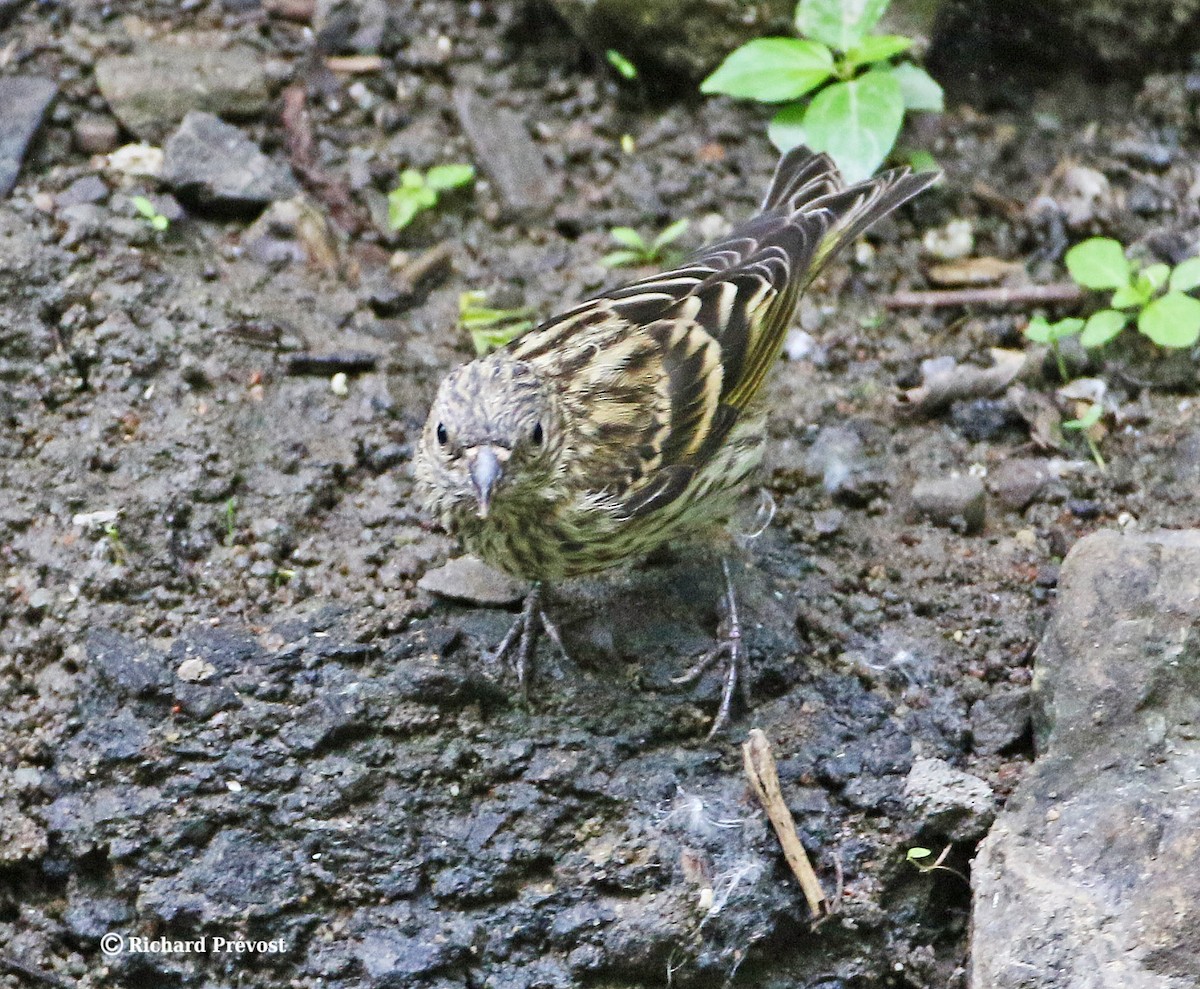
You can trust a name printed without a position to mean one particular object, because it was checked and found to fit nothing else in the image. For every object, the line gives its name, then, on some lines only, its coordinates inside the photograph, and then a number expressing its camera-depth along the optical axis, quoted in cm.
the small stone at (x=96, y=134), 1160
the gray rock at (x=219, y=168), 1149
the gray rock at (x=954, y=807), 852
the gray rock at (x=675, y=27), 1256
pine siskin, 850
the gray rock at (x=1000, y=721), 897
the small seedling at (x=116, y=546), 940
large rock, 761
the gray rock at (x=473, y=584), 944
